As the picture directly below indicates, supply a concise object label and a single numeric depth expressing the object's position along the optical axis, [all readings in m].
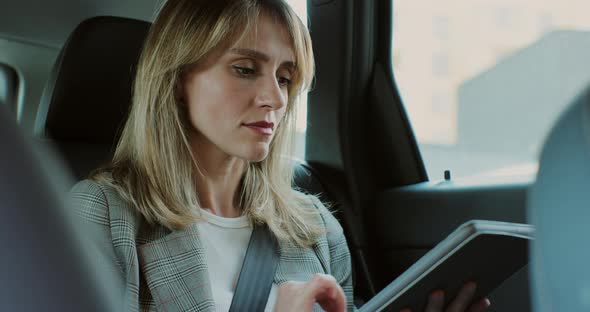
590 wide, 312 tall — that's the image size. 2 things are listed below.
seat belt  1.38
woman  1.34
